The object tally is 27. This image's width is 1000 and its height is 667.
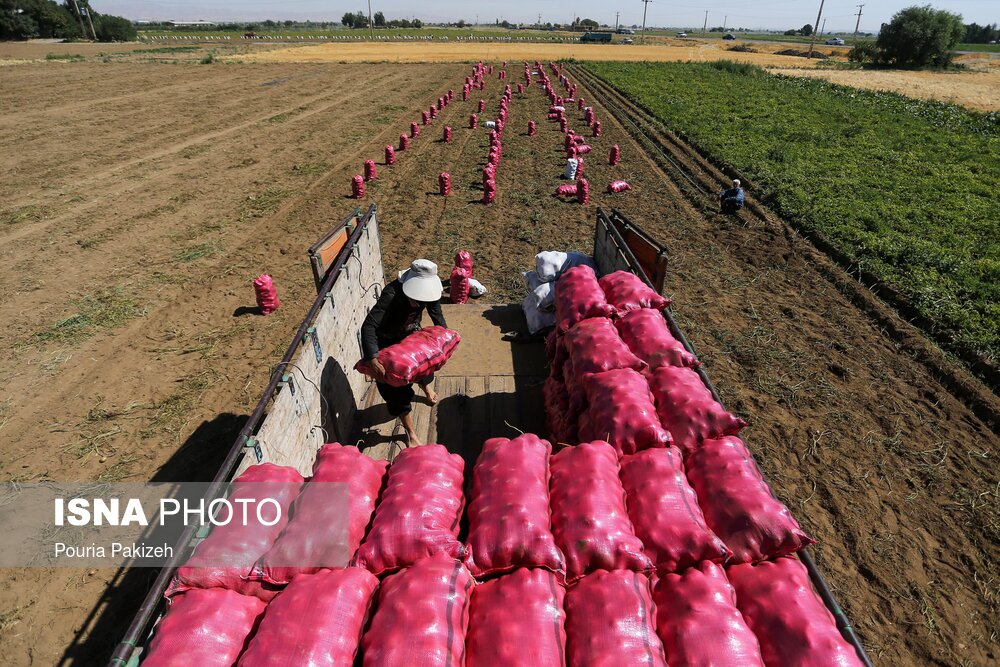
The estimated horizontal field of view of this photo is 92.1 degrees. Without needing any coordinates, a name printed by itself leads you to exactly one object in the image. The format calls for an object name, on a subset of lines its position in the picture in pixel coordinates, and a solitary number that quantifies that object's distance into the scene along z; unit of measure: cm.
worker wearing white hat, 594
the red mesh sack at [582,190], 1585
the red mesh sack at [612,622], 312
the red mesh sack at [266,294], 986
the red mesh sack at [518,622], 311
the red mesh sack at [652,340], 571
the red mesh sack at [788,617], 310
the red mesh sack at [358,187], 1587
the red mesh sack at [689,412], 484
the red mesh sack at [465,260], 1061
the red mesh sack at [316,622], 294
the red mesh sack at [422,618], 299
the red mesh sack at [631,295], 666
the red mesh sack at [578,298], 658
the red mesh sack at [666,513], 381
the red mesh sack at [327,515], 354
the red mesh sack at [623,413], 482
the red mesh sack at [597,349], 564
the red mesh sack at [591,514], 373
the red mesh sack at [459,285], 984
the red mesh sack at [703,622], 312
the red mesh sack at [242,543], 334
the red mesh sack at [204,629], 289
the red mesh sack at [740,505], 383
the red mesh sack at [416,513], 368
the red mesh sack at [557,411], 587
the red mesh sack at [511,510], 370
